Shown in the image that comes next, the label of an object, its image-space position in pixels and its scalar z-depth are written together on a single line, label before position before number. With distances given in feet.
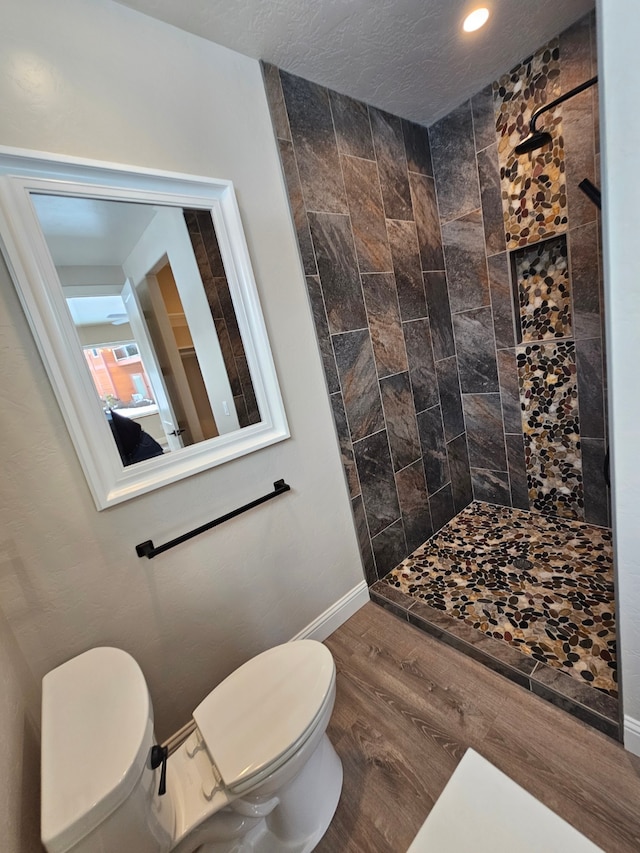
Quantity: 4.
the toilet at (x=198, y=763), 2.25
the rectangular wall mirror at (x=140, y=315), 3.37
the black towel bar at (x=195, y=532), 3.95
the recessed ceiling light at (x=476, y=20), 4.61
